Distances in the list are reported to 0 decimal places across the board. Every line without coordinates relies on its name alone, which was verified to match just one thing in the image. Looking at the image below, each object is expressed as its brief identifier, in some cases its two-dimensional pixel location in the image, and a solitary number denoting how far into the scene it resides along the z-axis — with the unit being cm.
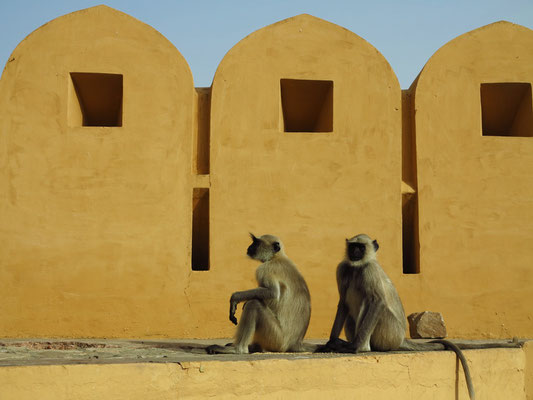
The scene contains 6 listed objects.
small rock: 790
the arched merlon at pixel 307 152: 825
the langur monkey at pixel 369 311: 556
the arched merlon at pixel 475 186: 833
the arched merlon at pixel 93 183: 793
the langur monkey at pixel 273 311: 543
